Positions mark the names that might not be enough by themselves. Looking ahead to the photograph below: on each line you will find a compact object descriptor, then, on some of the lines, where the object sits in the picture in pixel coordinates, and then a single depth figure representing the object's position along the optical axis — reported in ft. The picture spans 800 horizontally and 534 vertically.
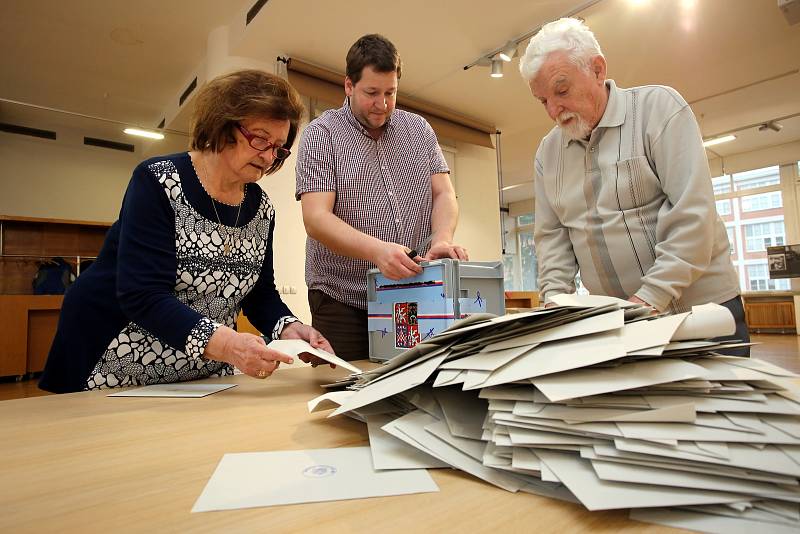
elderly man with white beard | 3.55
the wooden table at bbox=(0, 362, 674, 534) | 1.00
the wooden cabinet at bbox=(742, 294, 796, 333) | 25.94
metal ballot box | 3.05
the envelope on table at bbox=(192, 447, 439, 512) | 1.13
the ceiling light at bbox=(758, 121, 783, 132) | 23.54
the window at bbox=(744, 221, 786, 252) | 29.66
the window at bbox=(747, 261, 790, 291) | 30.19
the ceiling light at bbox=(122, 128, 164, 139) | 18.67
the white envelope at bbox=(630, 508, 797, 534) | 0.86
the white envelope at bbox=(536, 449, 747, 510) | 0.90
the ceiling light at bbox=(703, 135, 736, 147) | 24.53
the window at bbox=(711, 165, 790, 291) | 29.63
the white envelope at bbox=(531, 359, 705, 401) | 1.03
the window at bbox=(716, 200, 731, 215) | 31.63
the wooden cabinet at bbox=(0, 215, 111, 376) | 15.74
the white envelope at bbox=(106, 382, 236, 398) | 2.68
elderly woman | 3.00
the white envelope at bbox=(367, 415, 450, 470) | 1.28
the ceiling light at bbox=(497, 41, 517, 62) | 14.55
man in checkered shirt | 4.43
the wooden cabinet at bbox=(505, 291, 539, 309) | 21.17
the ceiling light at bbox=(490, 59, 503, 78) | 15.15
